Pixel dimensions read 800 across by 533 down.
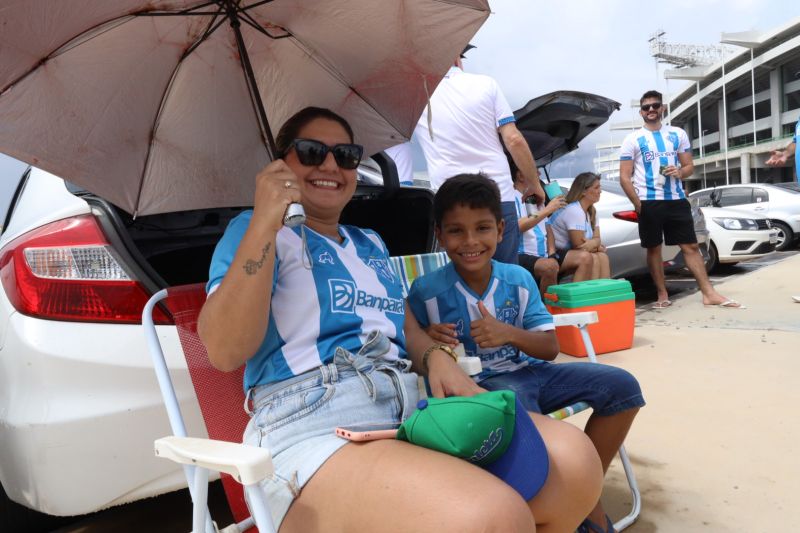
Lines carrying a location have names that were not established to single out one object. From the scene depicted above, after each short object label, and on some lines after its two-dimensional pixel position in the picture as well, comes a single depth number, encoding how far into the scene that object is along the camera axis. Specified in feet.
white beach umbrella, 5.05
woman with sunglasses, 3.66
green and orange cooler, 13.78
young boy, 6.13
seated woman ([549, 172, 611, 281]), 16.43
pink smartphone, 4.16
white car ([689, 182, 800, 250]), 38.73
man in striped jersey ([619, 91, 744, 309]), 18.72
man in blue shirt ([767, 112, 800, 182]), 18.10
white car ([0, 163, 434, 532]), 5.30
